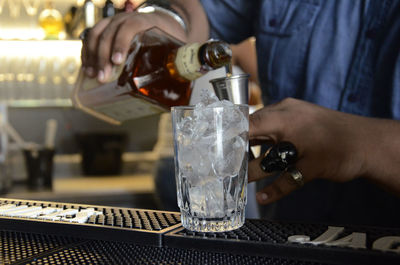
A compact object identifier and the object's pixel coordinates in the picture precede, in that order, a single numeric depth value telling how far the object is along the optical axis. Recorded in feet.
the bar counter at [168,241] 1.57
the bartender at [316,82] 2.42
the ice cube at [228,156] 1.84
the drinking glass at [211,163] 1.84
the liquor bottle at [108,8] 9.07
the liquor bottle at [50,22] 10.14
